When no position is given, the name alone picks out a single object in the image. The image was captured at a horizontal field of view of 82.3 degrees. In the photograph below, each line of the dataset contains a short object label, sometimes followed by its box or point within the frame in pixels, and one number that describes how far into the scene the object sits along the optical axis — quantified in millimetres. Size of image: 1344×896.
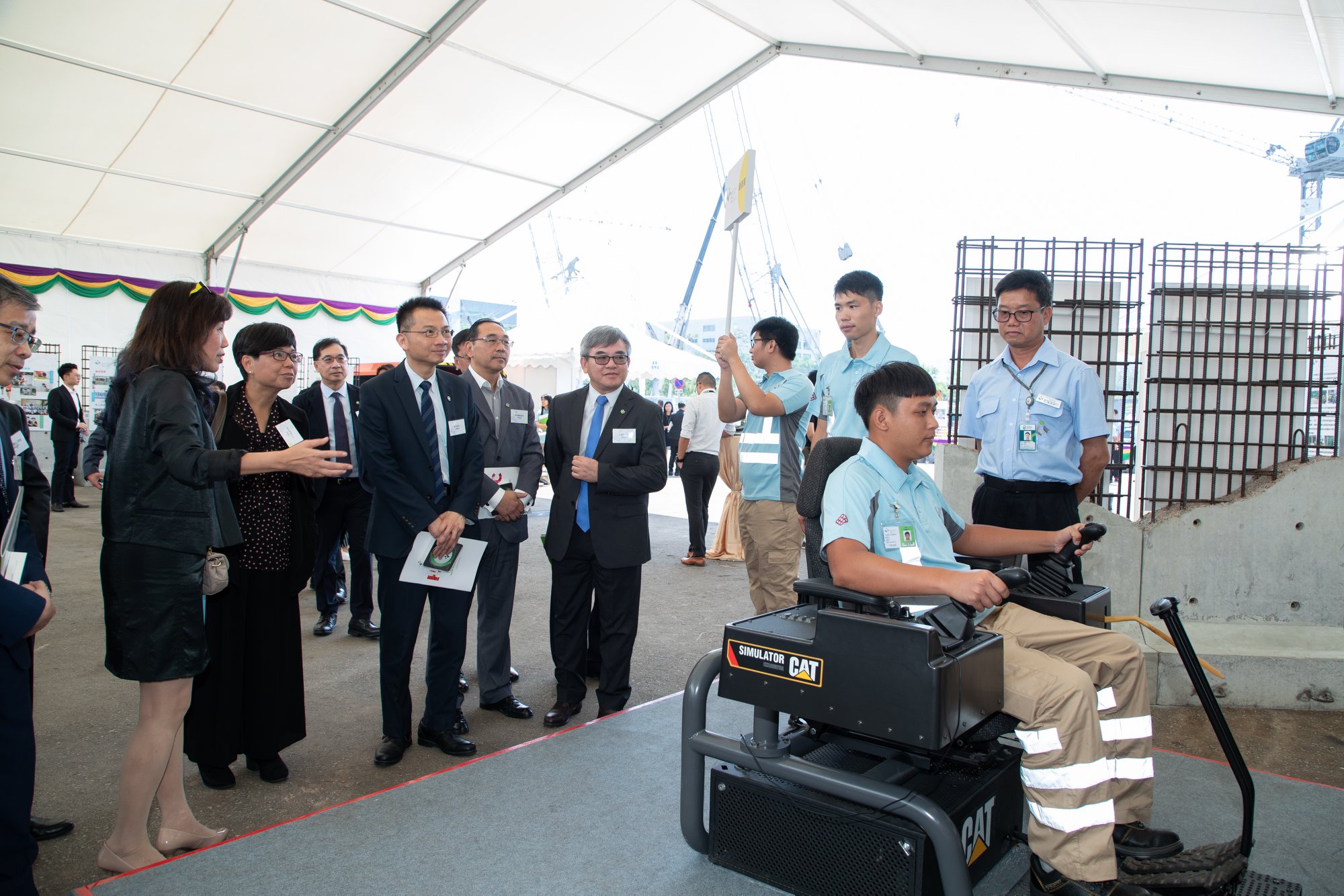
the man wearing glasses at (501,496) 3512
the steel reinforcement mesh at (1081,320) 4605
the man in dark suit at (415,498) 2889
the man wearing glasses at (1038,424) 2920
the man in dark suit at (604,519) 3299
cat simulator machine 1592
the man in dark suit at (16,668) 1749
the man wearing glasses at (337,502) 4657
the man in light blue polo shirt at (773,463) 3520
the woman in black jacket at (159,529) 2119
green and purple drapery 8742
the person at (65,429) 9219
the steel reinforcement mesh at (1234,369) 4465
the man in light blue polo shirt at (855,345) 3195
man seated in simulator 1669
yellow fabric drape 7395
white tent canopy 4609
